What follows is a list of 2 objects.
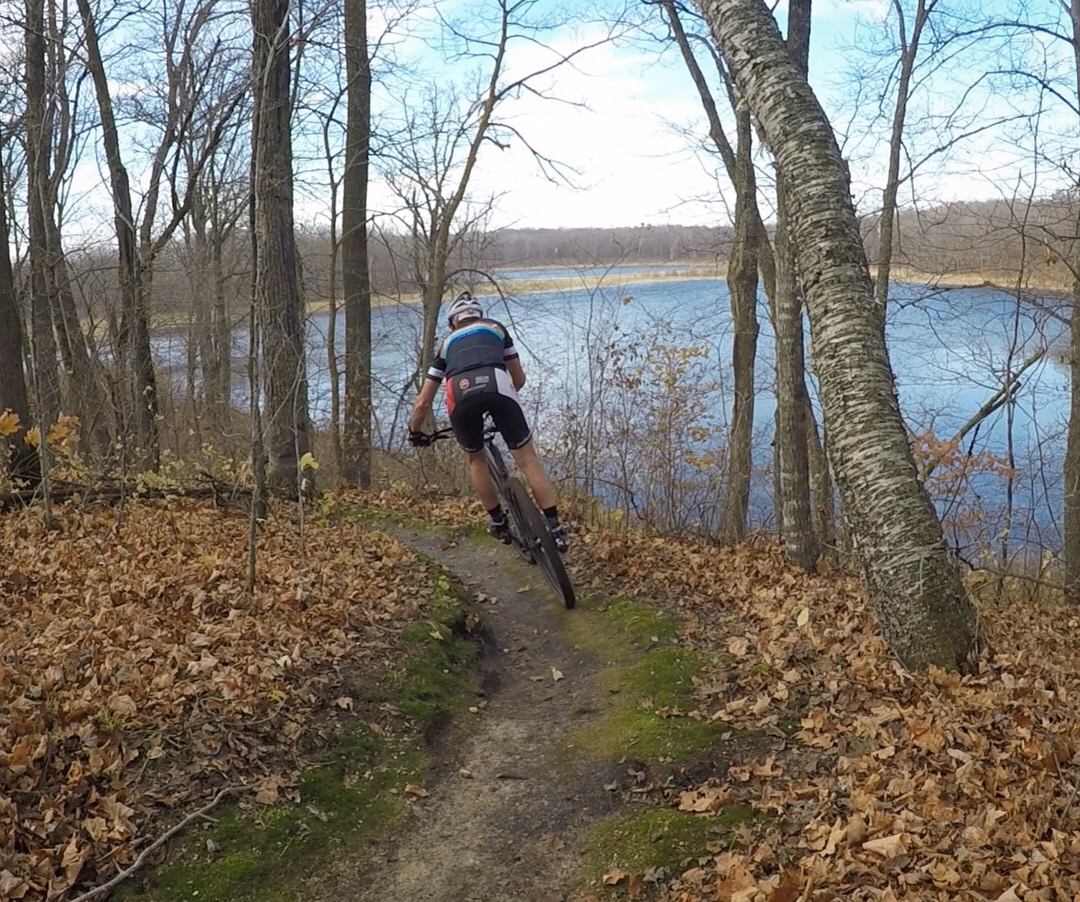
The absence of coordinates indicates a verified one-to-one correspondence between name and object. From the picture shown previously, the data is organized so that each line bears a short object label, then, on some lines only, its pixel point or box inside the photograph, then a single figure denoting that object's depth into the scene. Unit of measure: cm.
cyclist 654
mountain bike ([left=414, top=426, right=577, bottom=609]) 680
